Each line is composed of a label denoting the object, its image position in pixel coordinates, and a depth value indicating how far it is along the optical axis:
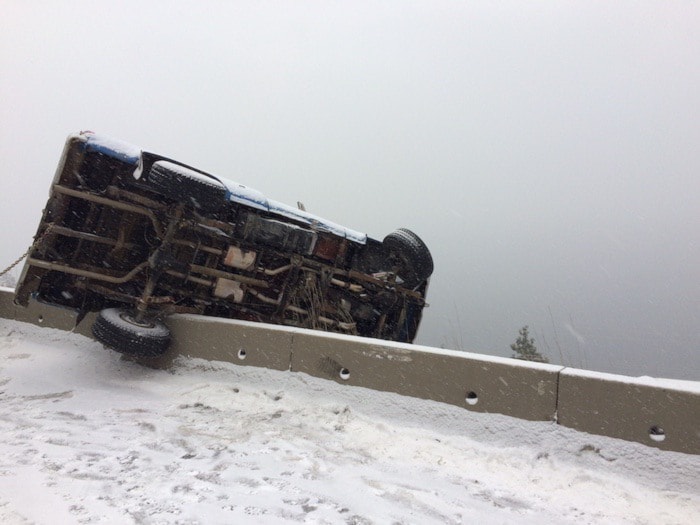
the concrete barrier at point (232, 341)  3.74
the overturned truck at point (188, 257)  4.08
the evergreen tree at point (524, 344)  23.61
